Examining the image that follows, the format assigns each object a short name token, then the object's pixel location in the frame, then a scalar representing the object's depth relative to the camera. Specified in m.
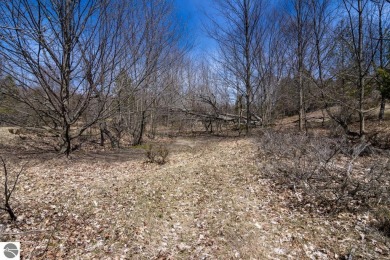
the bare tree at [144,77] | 7.31
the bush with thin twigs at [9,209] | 3.17
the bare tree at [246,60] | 12.08
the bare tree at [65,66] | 5.18
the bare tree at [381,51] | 6.25
